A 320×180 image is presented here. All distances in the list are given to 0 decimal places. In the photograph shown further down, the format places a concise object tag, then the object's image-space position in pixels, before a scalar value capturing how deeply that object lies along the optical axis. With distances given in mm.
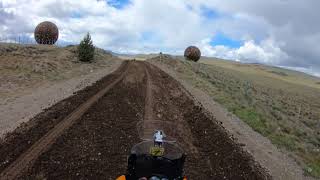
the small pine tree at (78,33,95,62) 21902
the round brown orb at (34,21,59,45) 29409
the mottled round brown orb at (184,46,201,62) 33638
